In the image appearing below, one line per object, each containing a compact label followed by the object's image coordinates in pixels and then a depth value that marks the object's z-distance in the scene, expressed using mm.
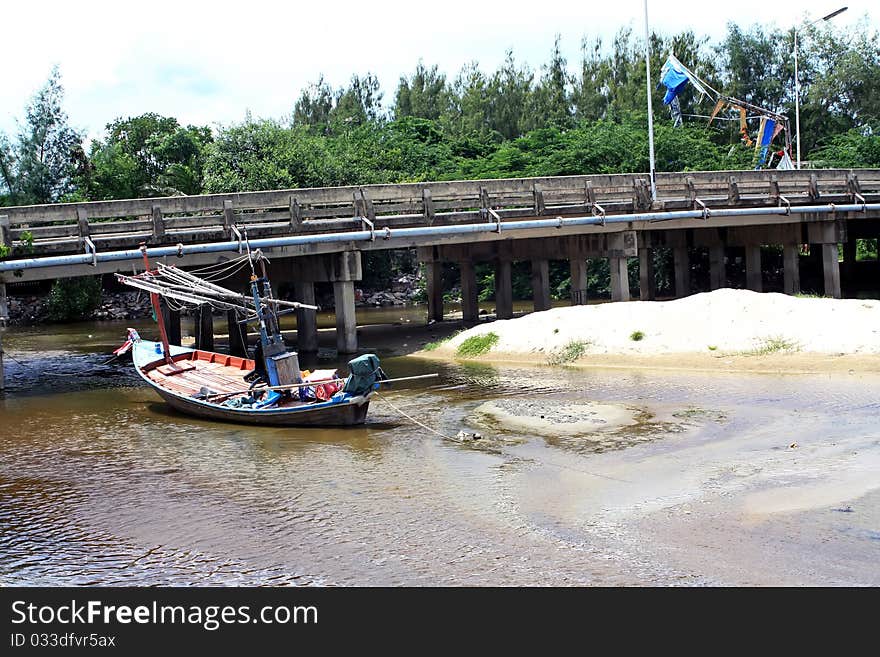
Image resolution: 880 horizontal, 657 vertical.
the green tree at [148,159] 53500
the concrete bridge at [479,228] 24734
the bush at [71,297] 48031
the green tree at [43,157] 52688
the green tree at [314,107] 86188
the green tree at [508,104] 77188
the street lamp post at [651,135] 31766
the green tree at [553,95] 74500
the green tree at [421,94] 85562
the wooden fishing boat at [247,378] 18641
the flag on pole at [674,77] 35938
